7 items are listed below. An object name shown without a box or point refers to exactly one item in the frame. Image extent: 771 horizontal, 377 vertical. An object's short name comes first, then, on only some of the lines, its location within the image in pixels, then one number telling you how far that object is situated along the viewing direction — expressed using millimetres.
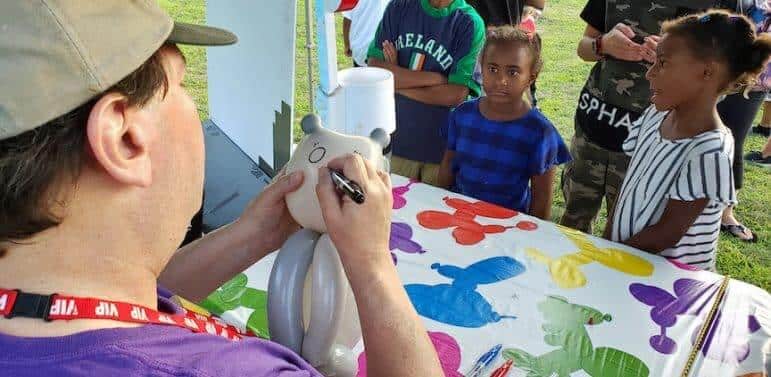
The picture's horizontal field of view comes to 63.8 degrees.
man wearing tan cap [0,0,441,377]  416
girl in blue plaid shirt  1688
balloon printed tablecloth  1016
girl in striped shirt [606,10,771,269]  1354
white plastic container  1624
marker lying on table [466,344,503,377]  977
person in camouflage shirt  1715
